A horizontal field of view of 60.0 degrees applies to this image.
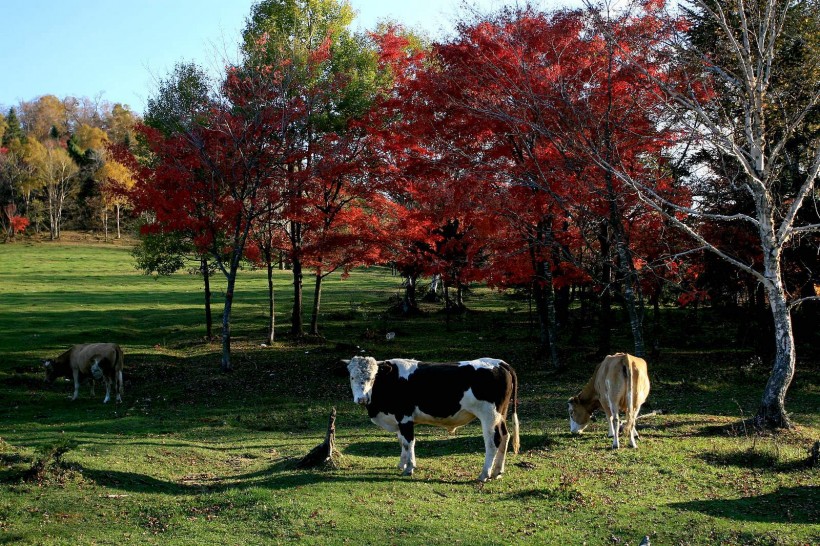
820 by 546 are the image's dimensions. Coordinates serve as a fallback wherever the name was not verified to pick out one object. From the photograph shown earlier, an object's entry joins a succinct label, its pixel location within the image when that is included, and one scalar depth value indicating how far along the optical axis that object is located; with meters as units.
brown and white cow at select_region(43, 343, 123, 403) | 21.86
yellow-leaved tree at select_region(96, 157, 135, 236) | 84.69
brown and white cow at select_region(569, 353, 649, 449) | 14.54
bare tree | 14.91
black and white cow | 12.41
